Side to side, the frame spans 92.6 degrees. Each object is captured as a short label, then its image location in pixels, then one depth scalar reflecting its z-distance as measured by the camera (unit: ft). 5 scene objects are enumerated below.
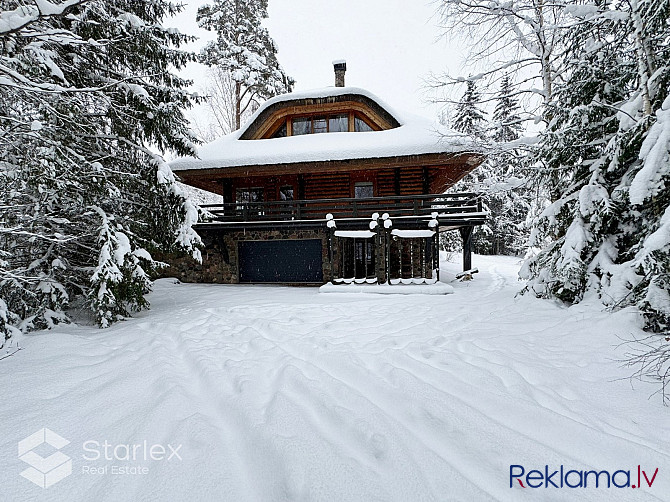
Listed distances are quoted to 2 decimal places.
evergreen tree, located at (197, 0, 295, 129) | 67.62
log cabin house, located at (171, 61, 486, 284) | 39.58
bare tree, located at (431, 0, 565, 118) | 22.18
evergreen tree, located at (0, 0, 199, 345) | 17.71
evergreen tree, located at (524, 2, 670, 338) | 12.67
